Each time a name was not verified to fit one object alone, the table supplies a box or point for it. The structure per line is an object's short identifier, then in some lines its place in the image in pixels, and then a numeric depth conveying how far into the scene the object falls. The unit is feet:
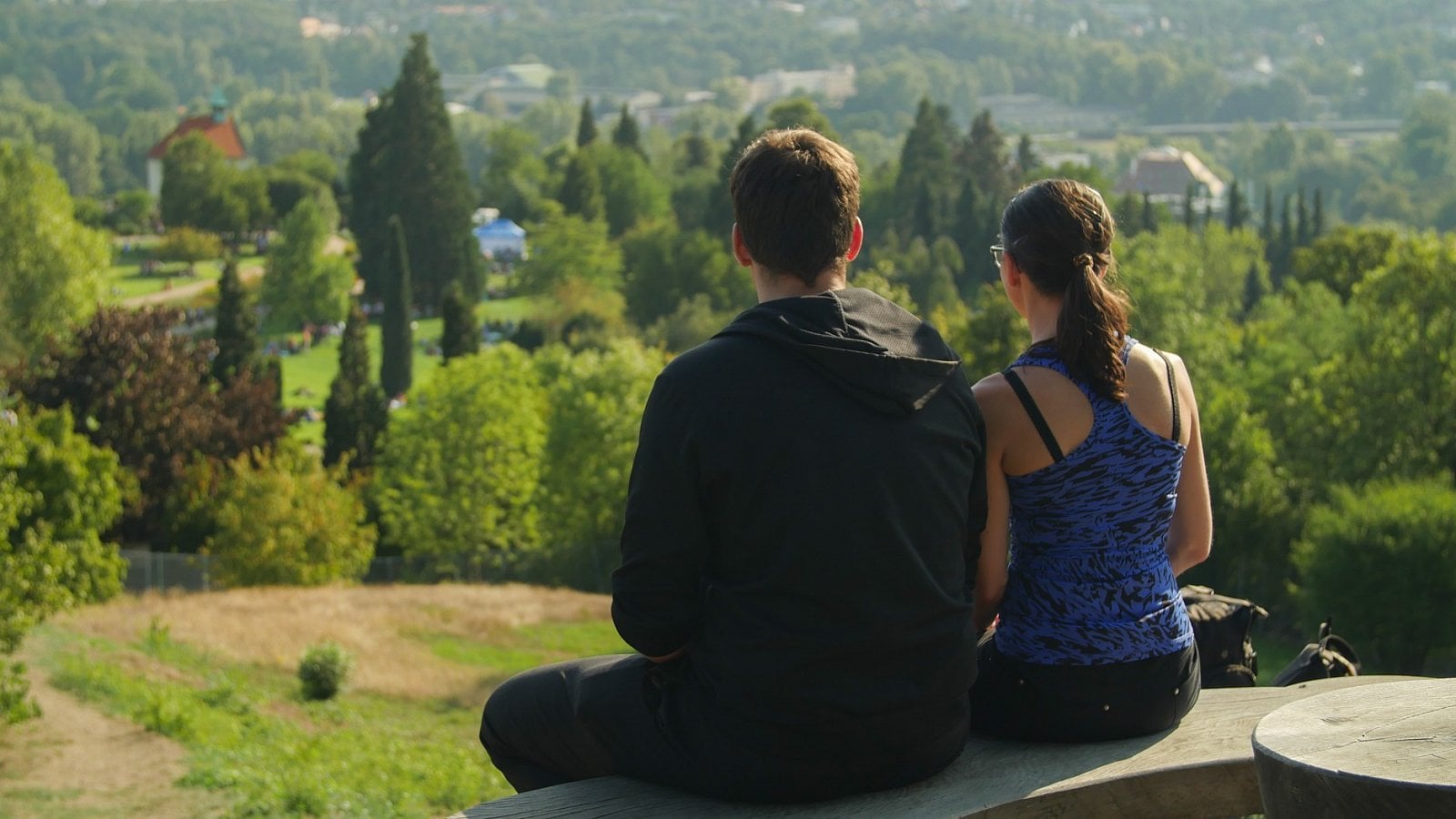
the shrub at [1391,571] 82.38
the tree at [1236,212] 256.52
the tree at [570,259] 254.06
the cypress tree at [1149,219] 235.81
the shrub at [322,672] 64.23
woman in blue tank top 12.06
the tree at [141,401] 122.11
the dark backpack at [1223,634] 14.66
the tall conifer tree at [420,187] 250.16
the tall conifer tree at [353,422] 145.07
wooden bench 11.05
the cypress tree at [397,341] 196.34
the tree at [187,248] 294.25
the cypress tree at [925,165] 272.31
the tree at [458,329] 169.68
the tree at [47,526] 47.78
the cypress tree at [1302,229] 246.68
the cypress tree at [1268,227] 251.19
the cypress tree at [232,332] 157.69
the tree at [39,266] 188.75
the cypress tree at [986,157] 283.18
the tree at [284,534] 104.12
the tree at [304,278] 250.16
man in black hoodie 10.66
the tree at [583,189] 300.40
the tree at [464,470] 123.65
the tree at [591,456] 121.49
